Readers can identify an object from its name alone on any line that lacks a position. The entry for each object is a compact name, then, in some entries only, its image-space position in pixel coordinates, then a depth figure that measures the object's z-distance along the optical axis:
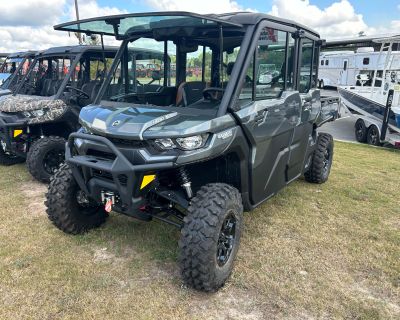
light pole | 19.80
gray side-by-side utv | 2.88
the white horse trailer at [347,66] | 15.15
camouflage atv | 5.71
